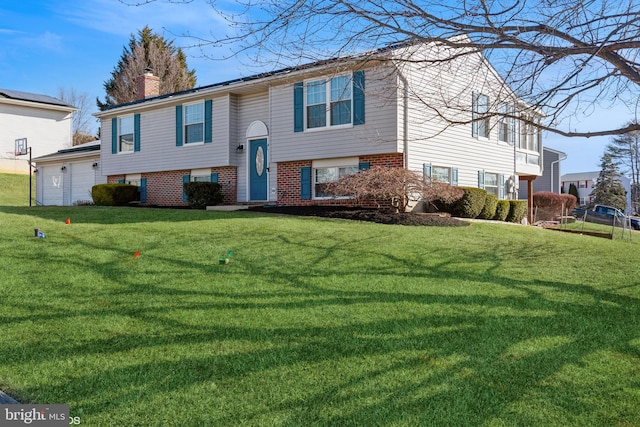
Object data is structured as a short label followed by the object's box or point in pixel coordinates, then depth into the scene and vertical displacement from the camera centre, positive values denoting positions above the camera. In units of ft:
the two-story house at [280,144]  48.26 +6.85
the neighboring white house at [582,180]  234.93 +12.47
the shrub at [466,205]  49.08 -0.03
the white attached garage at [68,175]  80.53 +4.65
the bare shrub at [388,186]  42.11 +1.59
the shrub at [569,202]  90.27 +0.59
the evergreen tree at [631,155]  167.89 +17.27
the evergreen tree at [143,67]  135.44 +36.63
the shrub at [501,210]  56.95 -0.58
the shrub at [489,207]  53.78 -0.23
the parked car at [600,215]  85.04 -1.67
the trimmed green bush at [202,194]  57.82 +1.11
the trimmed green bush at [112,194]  65.72 +1.19
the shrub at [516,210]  59.67 -0.61
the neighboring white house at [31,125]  115.24 +18.46
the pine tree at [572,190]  153.26 +4.61
